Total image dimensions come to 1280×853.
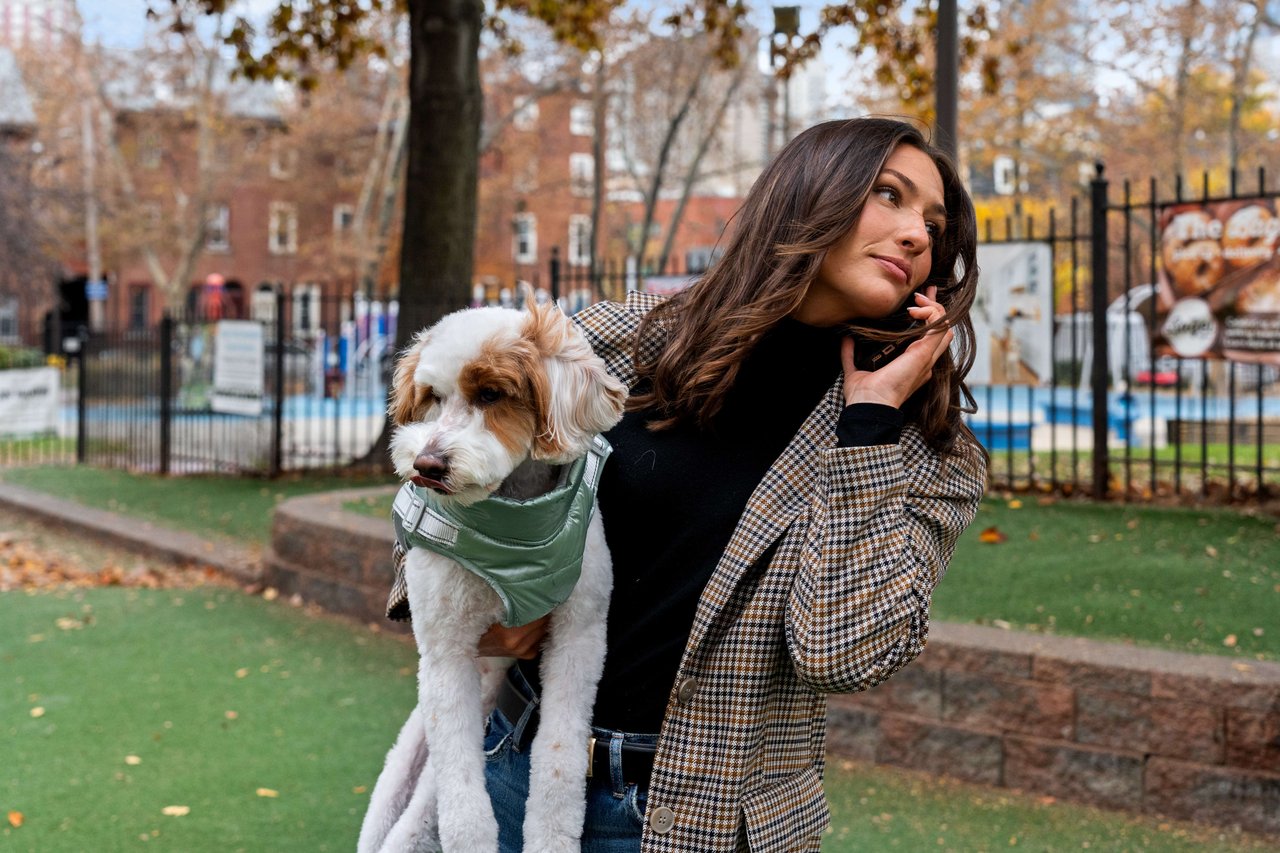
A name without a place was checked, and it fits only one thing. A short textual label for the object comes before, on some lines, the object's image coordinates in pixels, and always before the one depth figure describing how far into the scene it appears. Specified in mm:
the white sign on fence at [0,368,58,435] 16922
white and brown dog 1756
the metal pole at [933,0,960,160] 7184
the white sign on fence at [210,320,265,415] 12859
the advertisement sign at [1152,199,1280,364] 8031
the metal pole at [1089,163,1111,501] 8500
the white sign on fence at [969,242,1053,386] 9242
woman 1808
